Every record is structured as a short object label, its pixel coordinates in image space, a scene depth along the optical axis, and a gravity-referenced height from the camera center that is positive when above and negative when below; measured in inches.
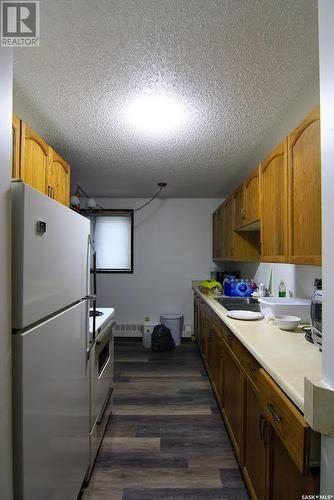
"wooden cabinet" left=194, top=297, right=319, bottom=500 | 33.5 -32.1
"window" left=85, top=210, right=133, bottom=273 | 167.9 +7.2
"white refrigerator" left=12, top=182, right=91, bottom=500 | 31.6 -14.7
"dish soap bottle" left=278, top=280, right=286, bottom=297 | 92.4 -14.0
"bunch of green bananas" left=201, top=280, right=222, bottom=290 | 132.3 -17.2
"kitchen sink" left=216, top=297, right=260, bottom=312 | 99.0 -21.6
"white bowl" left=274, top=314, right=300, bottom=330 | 63.1 -17.8
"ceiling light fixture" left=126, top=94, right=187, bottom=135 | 62.7 +38.3
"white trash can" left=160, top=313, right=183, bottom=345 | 153.0 -44.5
